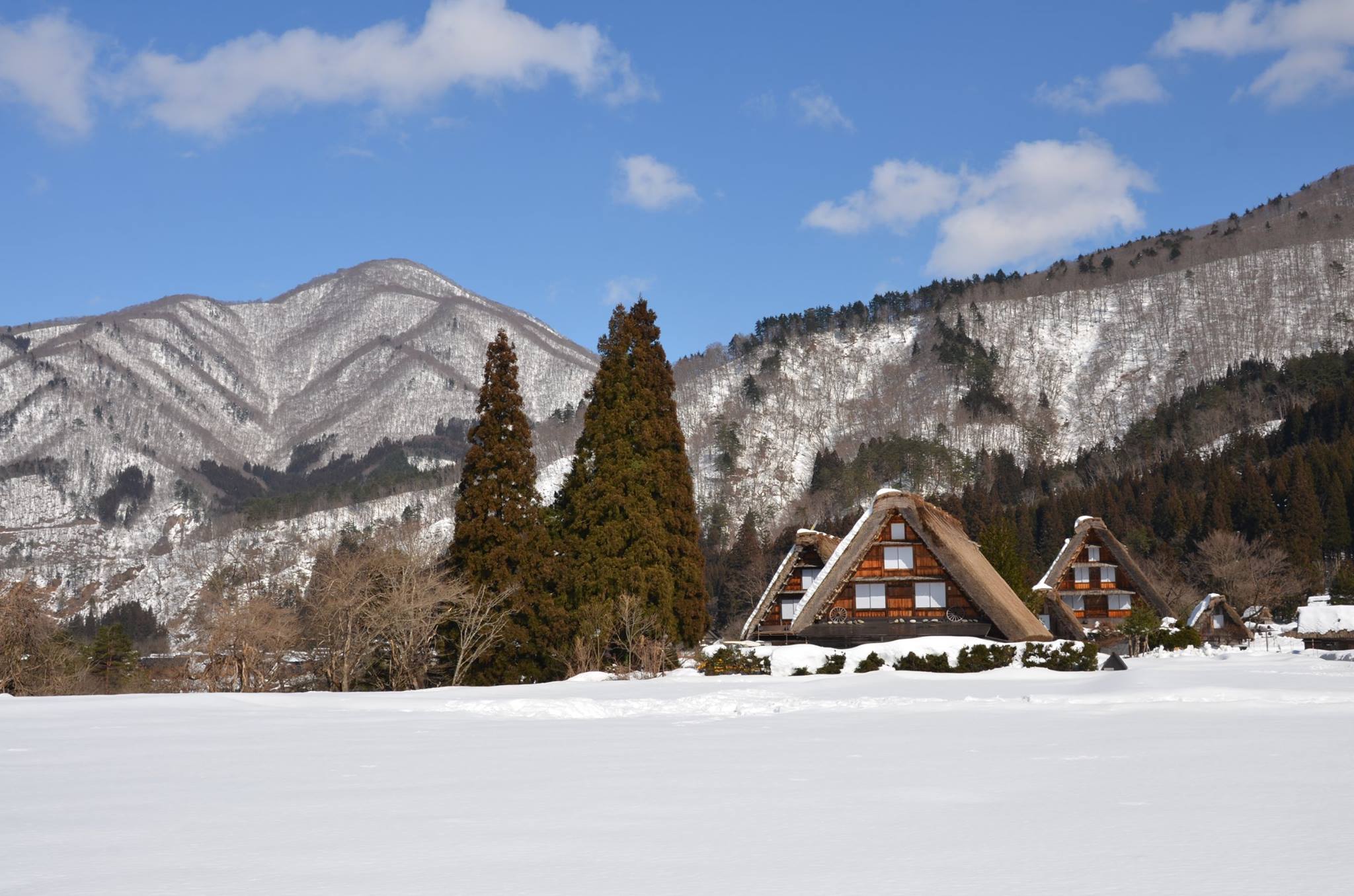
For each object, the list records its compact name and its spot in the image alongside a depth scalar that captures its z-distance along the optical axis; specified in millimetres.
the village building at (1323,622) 50281
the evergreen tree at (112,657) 38000
